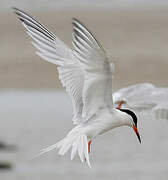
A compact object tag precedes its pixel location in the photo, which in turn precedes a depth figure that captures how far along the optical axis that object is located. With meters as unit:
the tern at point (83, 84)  8.67
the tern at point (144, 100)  12.83
